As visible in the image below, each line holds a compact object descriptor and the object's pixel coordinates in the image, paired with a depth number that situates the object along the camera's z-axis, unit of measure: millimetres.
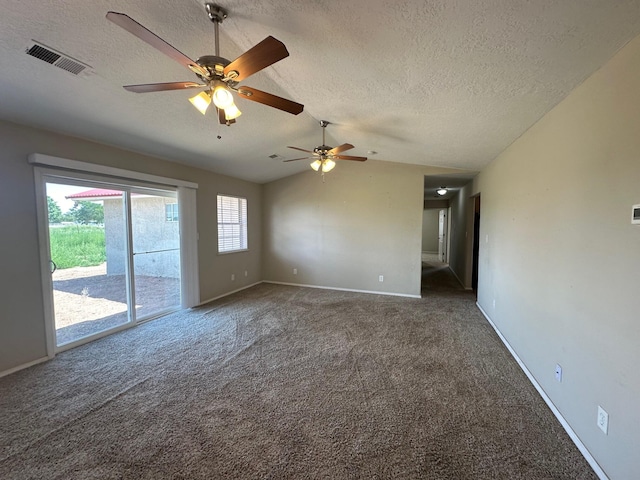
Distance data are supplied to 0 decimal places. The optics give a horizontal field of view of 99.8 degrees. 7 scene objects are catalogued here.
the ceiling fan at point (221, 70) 1343
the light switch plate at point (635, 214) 1357
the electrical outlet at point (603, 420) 1558
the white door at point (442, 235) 10094
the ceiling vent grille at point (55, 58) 1832
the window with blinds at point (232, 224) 5531
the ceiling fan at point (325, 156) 3654
